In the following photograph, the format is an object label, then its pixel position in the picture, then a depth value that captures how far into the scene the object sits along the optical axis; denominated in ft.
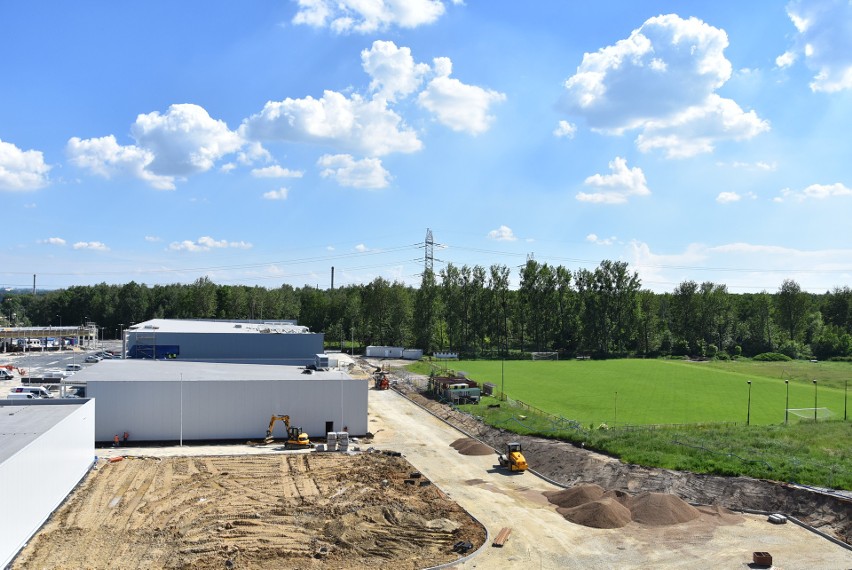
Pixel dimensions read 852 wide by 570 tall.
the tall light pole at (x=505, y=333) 351.17
